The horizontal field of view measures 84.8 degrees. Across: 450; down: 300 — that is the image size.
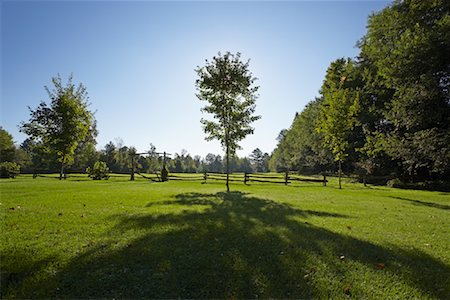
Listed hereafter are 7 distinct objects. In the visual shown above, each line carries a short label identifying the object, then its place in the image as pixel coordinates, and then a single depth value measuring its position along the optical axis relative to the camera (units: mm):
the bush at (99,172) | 33906
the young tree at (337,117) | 22781
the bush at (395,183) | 26031
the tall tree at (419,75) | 18719
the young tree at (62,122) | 24250
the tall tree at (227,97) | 19000
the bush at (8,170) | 32153
